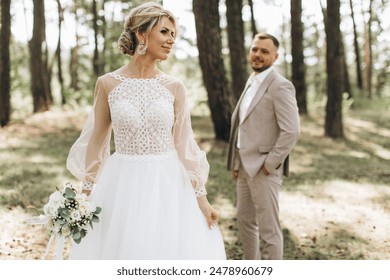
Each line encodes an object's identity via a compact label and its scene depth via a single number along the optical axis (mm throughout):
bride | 2857
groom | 4137
